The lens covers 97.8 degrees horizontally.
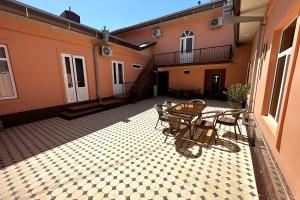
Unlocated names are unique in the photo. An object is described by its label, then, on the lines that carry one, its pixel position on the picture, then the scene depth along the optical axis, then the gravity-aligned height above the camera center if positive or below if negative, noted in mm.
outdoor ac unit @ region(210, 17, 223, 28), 7924 +3390
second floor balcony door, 9180 +2285
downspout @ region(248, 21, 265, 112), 3889 +127
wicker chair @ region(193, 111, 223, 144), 2996 -1158
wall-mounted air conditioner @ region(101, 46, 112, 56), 6605 +1439
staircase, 8281 -453
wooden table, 3117 -871
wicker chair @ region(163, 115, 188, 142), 3016 -1246
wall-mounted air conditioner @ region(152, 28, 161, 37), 10040 +3533
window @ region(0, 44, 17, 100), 3979 +65
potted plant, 4652 -565
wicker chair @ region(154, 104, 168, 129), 3467 -978
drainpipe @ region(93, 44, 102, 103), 6410 +636
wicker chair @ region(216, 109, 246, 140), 3066 -1071
